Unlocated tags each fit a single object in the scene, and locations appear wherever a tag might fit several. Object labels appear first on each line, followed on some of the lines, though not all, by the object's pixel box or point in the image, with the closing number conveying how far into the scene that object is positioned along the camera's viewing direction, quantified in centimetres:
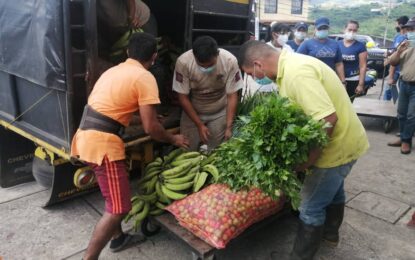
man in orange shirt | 280
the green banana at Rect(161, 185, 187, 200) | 314
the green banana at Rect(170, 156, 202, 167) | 348
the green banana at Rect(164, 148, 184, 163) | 363
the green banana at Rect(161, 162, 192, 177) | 336
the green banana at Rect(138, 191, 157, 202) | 329
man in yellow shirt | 242
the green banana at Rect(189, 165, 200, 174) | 340
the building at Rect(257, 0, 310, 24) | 2619
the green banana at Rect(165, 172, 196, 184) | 330
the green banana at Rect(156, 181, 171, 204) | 322
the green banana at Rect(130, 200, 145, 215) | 325
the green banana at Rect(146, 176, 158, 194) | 341
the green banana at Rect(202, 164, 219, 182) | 315
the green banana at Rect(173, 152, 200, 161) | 358
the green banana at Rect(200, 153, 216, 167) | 347
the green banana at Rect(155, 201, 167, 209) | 323
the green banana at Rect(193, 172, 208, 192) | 320
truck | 297
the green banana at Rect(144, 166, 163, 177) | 352
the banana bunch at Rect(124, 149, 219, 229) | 323
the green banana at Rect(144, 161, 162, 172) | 357
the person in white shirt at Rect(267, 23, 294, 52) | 646
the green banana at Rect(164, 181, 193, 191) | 324
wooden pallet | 271
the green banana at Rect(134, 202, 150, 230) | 321
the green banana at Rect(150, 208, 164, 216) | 324
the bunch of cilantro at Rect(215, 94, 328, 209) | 241
